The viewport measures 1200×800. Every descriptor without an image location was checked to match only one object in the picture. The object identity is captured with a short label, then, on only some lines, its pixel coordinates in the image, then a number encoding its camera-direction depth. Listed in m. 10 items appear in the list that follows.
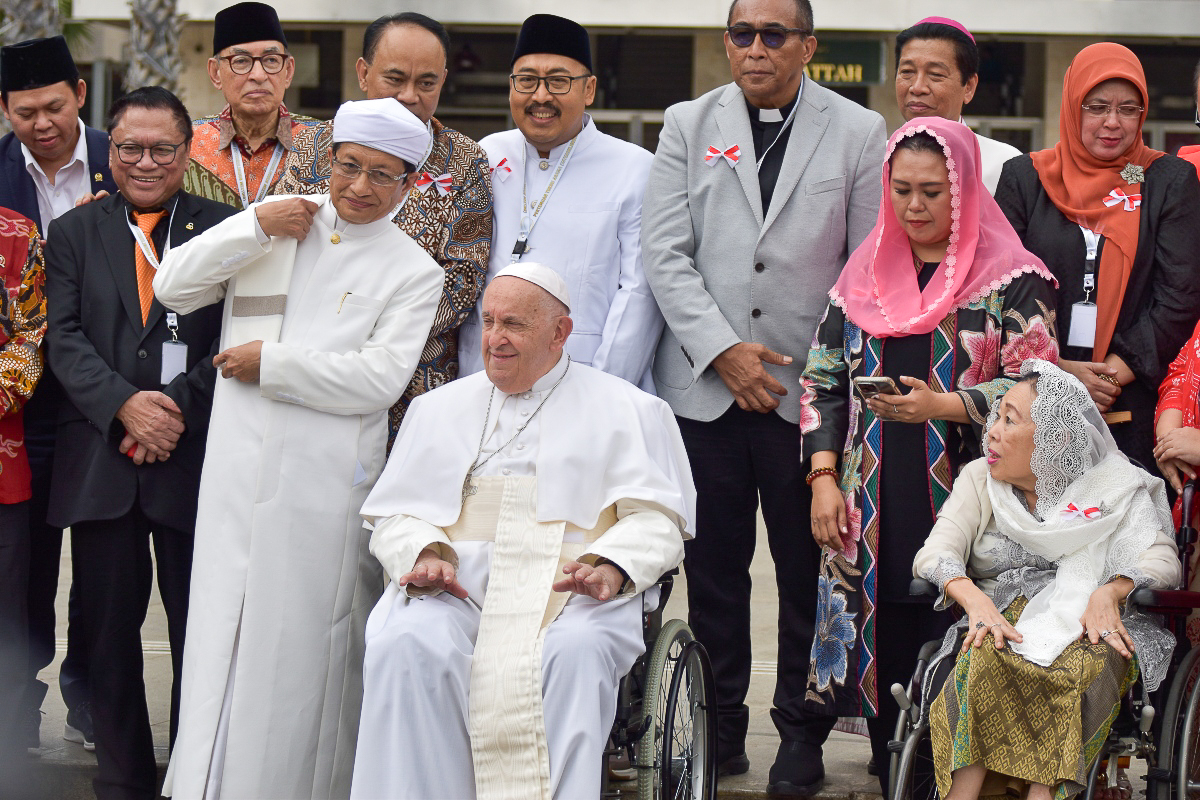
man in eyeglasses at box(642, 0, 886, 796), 8.78
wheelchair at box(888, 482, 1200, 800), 7.06
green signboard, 27.80
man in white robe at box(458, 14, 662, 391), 9.09
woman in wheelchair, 7.01
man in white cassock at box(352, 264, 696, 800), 6.93
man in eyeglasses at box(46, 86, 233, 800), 8.12
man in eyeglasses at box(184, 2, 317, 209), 9.67
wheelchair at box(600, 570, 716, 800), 6.99
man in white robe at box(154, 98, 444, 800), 7.79
